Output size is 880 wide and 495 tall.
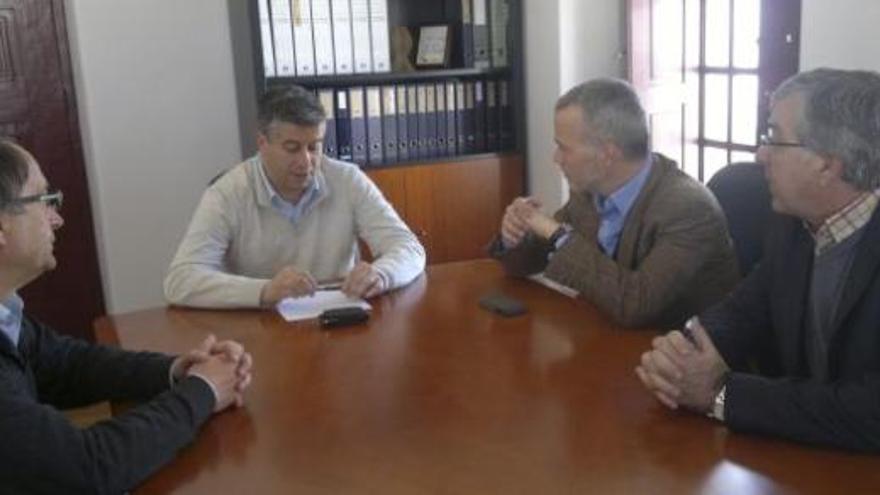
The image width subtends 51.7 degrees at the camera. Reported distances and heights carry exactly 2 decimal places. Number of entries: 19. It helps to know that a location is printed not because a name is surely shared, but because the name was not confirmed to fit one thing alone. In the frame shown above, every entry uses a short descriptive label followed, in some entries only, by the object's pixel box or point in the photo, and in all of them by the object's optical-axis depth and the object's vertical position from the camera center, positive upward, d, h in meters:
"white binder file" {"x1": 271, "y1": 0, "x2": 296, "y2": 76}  3.45 +0.08
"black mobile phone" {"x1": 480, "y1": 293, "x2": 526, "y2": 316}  1.94 -0.55
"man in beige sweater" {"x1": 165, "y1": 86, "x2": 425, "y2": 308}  2.25 -0.43
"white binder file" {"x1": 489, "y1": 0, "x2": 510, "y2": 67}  3.76 +0.08
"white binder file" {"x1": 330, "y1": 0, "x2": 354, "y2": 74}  3.55 +0.08
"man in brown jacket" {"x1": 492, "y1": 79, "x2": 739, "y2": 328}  1.84 -0.40
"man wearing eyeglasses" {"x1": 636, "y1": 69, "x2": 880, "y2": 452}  1.28 -0.44
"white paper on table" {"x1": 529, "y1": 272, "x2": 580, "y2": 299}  2.08 -0.56
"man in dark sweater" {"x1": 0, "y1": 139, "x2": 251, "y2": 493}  1.18 -0.50
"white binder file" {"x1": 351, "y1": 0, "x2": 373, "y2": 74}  3.58 +0.08
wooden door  3.51 -0.23
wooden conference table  1.21 -0.56
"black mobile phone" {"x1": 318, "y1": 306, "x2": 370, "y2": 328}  1.92 -0.54
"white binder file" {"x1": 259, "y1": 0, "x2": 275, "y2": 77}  3.43 +0.07
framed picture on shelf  3.78 +0.02
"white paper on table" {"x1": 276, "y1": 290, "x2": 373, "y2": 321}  2.02 -0.55
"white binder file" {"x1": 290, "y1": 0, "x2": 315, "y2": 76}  3.48 +0.08
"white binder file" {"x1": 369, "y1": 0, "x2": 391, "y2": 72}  3.61 +0.08
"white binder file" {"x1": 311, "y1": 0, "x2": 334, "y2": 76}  3.52 +0.08
